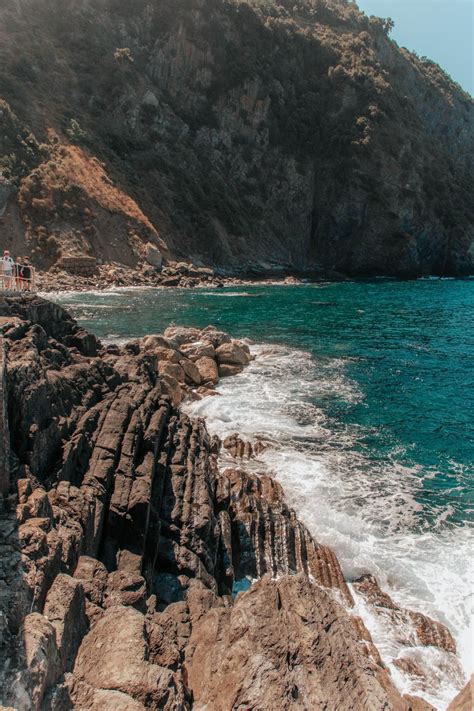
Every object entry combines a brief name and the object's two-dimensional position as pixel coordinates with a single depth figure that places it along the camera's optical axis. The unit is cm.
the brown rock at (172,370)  2466
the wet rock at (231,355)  2956
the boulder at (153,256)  6700
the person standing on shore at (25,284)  1855
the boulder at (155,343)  2749
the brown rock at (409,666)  968
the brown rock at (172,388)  2297
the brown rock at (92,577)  793
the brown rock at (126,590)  805
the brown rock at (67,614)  622
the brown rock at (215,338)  3111
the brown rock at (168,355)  2613
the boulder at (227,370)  2866
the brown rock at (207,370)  2688
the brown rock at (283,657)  579
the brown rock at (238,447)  1823
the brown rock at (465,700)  600
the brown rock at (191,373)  2639
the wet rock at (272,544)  1231
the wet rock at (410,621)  1048
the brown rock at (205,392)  2479
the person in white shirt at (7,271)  1761
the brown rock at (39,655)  521
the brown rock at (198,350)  2885
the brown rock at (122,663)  580
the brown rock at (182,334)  3106
